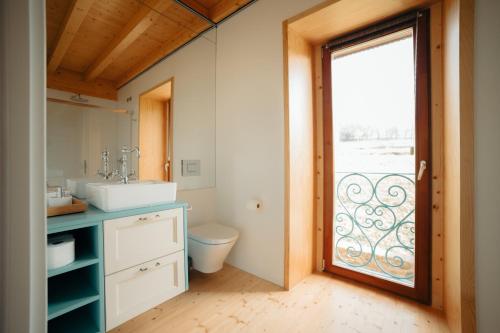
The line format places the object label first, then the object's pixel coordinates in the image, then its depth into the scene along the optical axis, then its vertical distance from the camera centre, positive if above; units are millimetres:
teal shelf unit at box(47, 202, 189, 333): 1137 -713
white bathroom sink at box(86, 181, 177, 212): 1319 -192
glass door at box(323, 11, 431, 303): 1612 +71
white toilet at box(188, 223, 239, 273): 1816 -695
